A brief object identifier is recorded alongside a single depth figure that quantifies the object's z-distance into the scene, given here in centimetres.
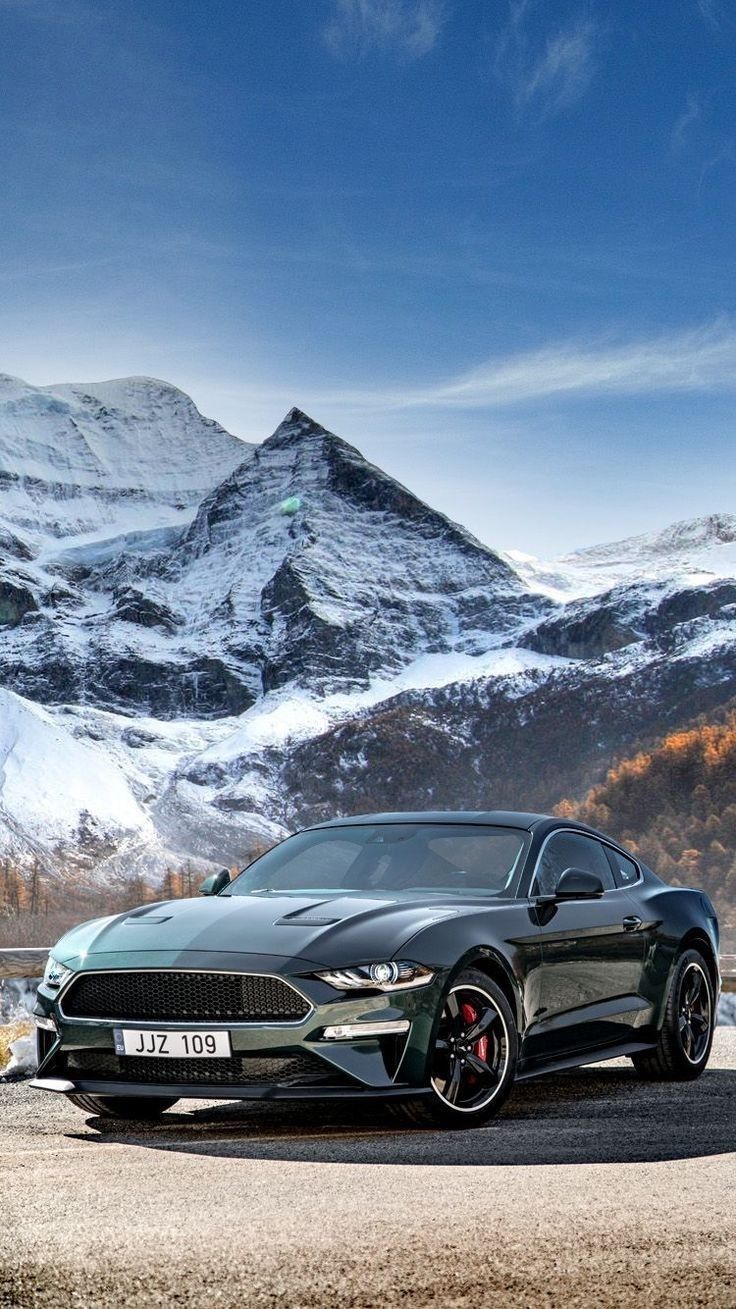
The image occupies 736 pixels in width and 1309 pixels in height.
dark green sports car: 634
